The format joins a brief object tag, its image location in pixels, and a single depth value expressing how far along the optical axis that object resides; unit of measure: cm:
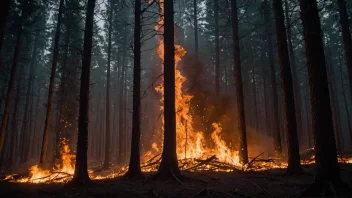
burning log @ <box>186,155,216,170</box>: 1167
